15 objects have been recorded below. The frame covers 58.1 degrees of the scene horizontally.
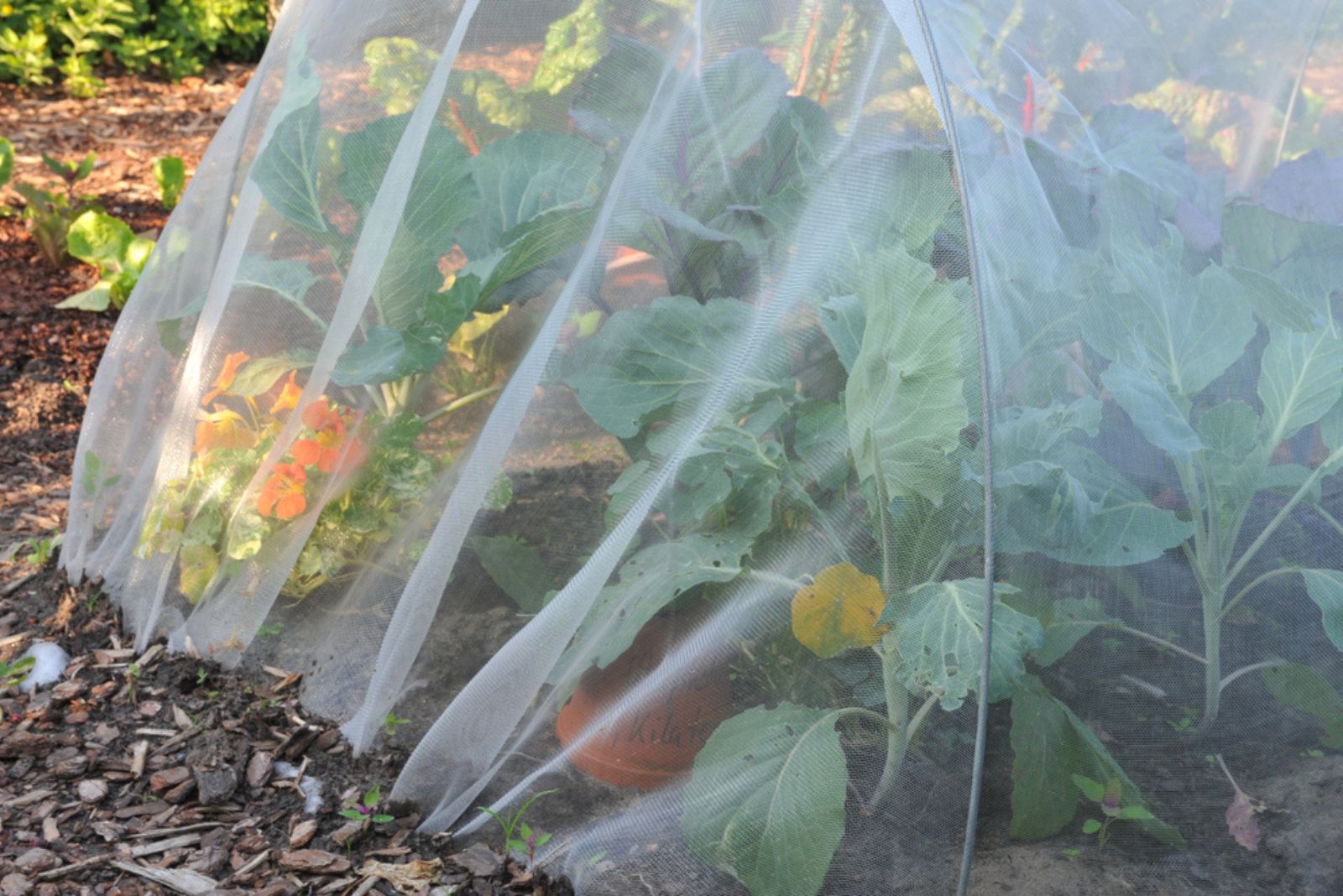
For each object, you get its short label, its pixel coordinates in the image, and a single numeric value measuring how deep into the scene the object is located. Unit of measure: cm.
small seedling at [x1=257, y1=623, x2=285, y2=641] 220
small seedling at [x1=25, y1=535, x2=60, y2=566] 274
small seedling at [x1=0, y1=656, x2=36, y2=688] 237
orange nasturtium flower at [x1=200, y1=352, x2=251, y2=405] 221
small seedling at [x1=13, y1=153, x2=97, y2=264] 407
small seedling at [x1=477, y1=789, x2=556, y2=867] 181
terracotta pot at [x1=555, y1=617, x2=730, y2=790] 166
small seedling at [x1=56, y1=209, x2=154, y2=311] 385
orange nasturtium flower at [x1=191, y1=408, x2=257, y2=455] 224
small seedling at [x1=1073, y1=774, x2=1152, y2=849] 150
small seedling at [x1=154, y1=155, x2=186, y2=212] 427
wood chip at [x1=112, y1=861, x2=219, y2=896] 186
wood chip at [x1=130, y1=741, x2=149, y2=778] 212
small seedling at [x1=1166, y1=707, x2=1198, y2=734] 151
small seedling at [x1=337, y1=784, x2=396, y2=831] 193
